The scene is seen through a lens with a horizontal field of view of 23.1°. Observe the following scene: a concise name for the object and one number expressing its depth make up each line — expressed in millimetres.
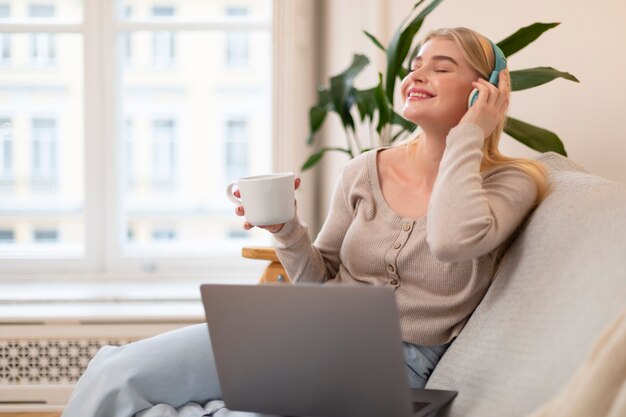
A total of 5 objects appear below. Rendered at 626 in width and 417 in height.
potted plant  2965
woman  2527
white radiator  3865
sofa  2258
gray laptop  2202
